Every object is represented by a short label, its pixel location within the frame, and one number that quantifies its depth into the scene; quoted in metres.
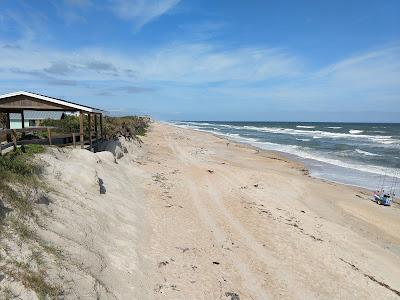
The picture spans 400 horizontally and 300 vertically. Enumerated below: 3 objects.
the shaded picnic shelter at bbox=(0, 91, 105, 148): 14.38
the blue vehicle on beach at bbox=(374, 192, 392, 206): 16.14
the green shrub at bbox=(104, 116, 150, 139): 22.80
